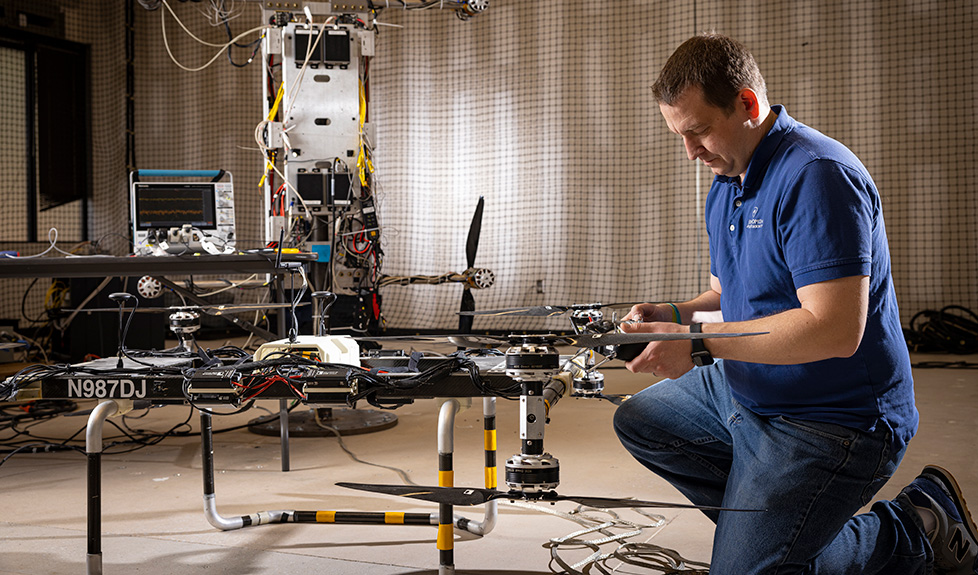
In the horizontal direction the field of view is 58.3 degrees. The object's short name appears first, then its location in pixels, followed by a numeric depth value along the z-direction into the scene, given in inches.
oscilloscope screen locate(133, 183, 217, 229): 164.9
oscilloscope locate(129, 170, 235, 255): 161.6
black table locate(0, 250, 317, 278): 135.0
